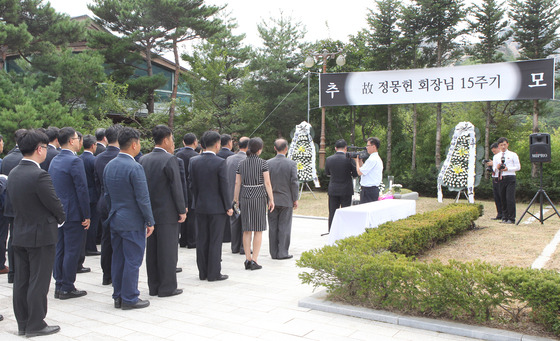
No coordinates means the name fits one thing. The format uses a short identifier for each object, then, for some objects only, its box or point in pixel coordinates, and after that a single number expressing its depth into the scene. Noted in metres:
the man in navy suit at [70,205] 4.72
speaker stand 8.95
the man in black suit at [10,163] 5.37
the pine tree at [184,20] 19.83
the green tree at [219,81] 22.34
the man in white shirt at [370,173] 7.32
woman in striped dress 5.81
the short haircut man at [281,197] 6.34
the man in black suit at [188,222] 7.32
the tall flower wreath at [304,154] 14.51
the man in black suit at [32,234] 3.58
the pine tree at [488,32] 16.64
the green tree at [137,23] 19.66
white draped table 6.01
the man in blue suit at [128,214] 4.23
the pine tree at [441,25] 17.53
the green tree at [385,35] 19.83
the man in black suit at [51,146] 6.04
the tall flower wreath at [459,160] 12.34
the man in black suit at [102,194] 5.21
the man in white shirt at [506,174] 9.20
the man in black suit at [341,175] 7.45
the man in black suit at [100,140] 6.94
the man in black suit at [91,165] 6.09
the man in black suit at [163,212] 4.65
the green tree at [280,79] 23.20
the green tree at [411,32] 18.33
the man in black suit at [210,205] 5.25
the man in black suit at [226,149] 7.39
